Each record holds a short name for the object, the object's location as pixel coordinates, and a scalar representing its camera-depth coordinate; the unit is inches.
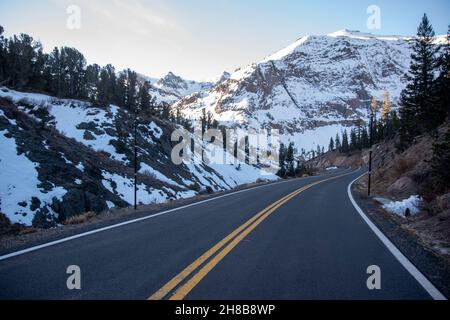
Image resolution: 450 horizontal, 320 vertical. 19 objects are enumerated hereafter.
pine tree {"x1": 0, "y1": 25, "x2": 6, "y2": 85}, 1894.6
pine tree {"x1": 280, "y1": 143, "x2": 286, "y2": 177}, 3030.0
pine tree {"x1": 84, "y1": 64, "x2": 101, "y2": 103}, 2667.3
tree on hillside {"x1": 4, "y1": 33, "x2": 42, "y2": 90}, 1922.1
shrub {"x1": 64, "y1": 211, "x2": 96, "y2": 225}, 388.0
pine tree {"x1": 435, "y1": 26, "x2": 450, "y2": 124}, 997.8
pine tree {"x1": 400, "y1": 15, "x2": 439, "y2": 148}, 1253.7
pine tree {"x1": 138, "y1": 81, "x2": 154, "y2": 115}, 2563.0
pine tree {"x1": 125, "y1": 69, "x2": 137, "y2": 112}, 2572.8
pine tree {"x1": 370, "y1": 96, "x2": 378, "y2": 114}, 3691.9
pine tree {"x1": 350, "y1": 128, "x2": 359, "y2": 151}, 5118.1
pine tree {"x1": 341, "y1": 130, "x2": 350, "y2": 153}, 5565.5
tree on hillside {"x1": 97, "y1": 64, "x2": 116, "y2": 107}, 2411.4
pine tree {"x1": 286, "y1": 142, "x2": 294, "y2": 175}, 3124.0
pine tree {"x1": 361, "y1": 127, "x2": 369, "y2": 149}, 4525.6
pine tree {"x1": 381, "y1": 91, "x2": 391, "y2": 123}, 3468.5
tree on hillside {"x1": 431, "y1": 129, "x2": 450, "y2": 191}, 491.8
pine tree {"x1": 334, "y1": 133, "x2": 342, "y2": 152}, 6005.9
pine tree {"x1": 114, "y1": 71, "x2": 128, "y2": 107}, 2483.1
